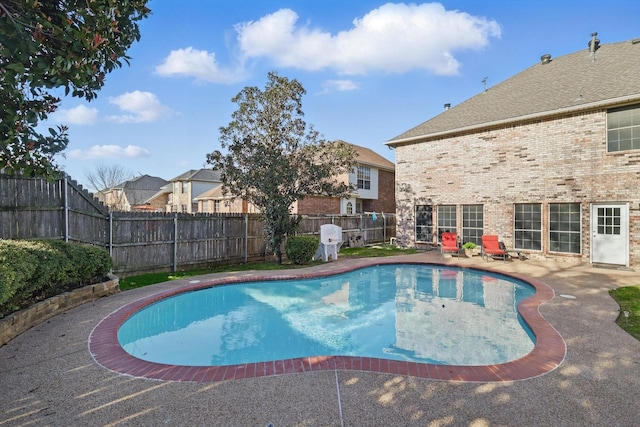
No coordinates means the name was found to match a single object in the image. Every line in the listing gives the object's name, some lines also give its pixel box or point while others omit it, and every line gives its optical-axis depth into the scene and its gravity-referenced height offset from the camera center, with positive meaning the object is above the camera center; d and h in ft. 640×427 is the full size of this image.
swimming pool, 12.66 -6.11
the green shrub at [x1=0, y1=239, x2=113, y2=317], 16.28 -3.21
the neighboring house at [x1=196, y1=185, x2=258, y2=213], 90.38 +2.55
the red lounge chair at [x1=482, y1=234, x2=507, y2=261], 43.19 -4.77
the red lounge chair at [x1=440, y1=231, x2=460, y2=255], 47.91 -4.50
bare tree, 158.10 +17.60
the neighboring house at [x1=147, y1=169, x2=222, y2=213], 118.83 +9.28
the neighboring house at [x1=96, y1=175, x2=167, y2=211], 139.74 +8.85
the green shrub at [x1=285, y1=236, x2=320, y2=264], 40.75 -4.42
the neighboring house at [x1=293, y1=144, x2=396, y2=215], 76.78 +4.98
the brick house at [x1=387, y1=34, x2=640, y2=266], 38.06 +6.43
